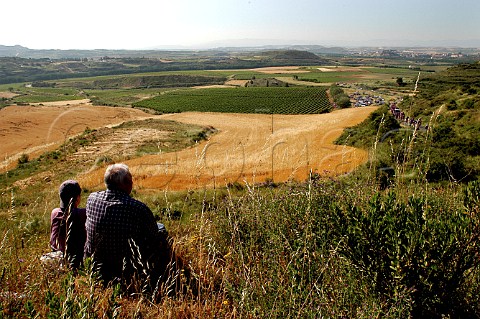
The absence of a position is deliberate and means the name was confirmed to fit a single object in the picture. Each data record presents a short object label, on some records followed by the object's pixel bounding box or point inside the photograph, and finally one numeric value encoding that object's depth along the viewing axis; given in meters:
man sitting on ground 2.99
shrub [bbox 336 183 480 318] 2.07
